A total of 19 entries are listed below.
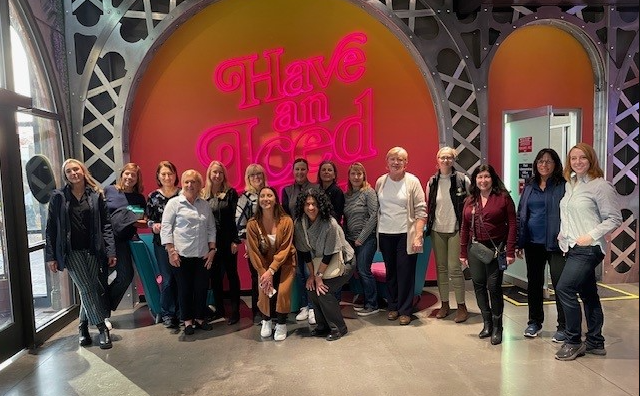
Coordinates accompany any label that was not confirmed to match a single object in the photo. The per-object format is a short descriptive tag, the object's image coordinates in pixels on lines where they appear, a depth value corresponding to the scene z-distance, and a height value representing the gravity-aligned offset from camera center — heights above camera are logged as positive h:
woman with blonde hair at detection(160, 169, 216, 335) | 3.68 -0.55
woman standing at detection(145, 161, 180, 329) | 3.94 -0.42
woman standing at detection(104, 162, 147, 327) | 3.93 -0.40
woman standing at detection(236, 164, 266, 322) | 3.95 -0.24
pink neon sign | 4.86 +0.63
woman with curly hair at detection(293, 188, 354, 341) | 3.60 -0.64
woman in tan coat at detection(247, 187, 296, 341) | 3.64 -0.67
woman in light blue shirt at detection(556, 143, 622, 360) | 2.93 -0.52
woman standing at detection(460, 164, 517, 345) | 3.39 -0.50
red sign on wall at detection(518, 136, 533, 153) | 4.81 +0.20
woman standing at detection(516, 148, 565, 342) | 3.34 -0.51
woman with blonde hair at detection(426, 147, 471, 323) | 3.91 -0.48
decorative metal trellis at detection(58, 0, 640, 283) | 4.61 +1.17
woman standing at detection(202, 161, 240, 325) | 4.02 -0.49
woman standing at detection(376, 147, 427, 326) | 3.91 -0.51
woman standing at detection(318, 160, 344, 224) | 4.17 -0.15
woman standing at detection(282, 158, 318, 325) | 4.13 -0.22
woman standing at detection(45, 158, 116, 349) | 3.43 -0.46
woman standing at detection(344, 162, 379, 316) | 4.07 -0.46
